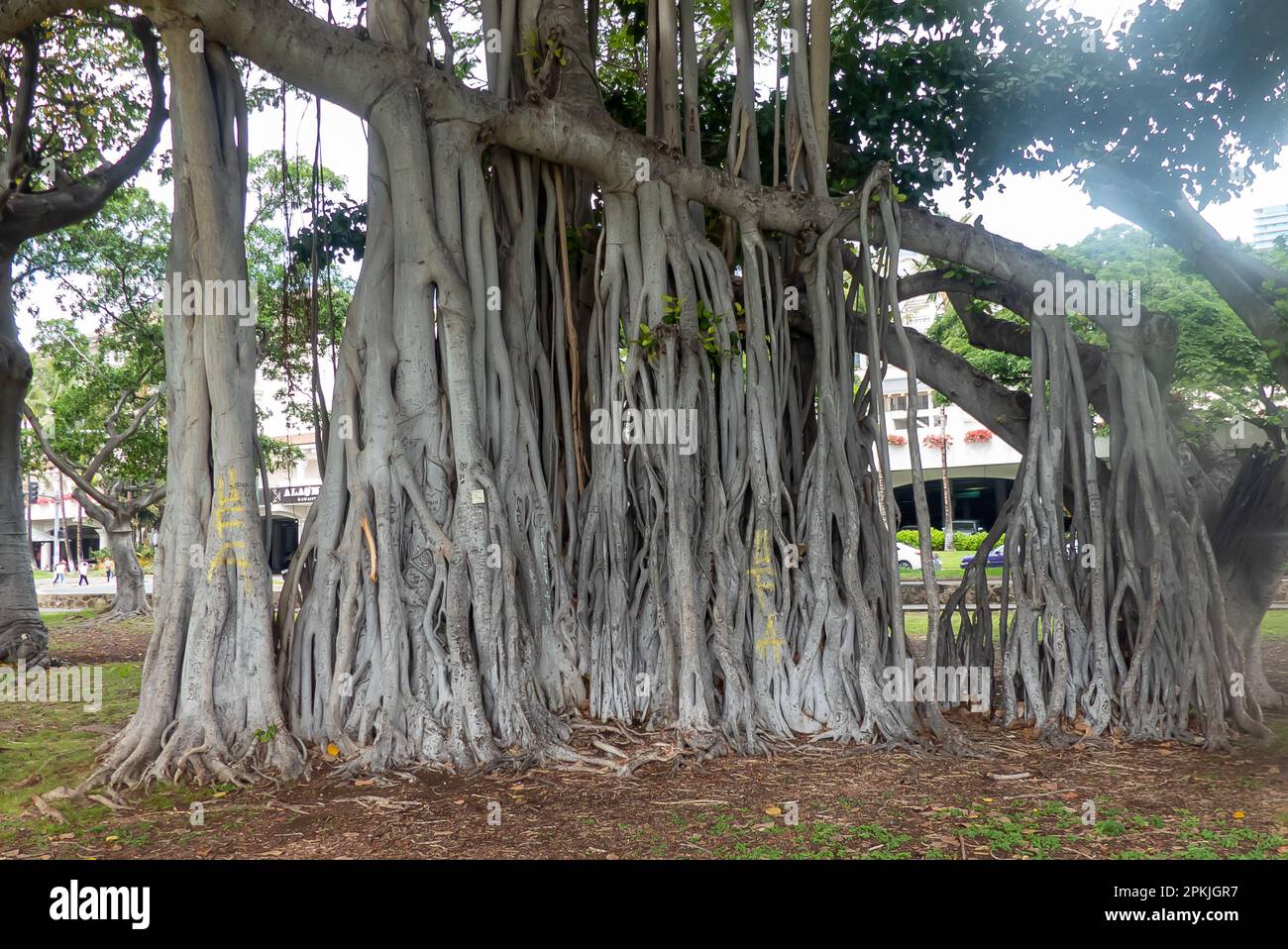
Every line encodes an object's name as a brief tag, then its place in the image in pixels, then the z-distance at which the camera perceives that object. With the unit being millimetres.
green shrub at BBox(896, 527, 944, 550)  25406
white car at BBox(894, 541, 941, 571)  22156
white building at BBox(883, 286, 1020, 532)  25734
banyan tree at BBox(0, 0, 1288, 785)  5070
